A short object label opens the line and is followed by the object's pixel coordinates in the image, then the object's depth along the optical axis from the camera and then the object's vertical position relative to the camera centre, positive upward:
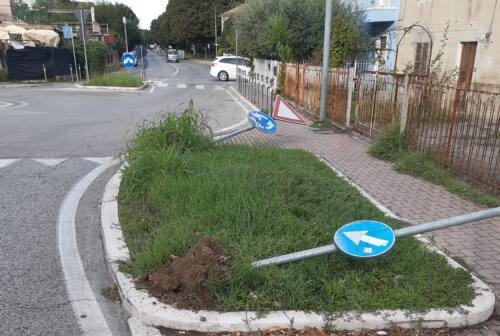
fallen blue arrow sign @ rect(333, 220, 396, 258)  3.30 -1.45
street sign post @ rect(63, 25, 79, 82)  27.97 +0.48
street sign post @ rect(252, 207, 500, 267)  3.13 -1.44
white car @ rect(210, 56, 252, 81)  30.62 -1.80
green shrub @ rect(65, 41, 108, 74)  31.05 -1.04
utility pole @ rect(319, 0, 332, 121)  11.30 -0.58
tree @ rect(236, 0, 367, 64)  20.97 +0.78
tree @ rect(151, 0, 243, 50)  77.75 +3.76
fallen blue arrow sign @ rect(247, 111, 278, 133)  8.09 -1.42
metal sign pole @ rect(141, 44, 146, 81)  28.70 -2.05
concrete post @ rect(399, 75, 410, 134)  7.83 -1.13
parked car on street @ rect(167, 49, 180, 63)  68.38 -2.41
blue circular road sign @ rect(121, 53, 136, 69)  25.23 -1.08
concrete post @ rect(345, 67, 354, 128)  10.36 -1.18
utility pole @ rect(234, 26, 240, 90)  24.00 -1.80
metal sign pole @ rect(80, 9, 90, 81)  22.71 +0.39
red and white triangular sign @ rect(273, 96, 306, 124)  8.49 -1.32
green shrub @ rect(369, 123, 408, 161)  7.88 -1.78
